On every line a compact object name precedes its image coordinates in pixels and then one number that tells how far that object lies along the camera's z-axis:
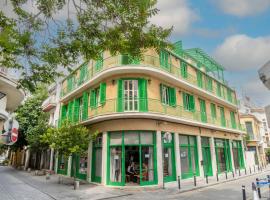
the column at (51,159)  23.45
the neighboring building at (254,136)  35.31
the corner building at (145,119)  14.16
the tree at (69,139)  14.04
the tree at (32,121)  22.95
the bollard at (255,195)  7.52
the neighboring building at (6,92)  7.52
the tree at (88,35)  6.14
